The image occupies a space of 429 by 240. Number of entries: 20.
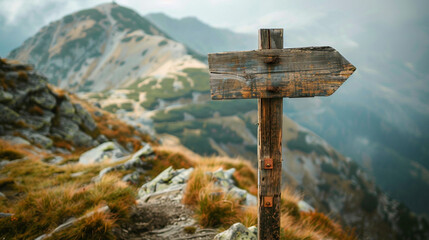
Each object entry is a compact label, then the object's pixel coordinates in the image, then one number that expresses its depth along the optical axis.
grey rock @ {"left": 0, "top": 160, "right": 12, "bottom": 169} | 8.19
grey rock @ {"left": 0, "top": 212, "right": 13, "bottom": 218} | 4.05
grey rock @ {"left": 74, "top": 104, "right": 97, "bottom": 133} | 16.26
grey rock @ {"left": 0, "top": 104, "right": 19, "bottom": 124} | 12.02
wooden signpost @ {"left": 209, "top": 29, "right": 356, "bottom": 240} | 2.72
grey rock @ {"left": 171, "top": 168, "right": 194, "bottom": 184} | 7.15
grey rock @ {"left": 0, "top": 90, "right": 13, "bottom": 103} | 12.44
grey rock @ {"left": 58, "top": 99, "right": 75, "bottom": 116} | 15.47
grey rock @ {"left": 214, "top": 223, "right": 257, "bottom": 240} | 3.58
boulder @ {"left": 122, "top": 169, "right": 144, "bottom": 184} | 8.16
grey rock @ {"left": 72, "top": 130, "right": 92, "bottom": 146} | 14.33
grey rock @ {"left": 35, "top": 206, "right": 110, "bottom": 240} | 3.63
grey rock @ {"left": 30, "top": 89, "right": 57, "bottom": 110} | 14.40
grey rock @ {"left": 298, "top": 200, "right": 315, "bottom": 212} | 7.58
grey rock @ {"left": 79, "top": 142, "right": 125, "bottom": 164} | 10.47
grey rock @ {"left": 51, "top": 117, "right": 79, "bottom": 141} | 13.93
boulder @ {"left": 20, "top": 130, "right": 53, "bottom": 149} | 11.96
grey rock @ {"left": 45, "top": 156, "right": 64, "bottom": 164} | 10.07
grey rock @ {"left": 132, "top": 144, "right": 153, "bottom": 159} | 9.89
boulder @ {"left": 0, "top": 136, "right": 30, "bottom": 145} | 10.99
